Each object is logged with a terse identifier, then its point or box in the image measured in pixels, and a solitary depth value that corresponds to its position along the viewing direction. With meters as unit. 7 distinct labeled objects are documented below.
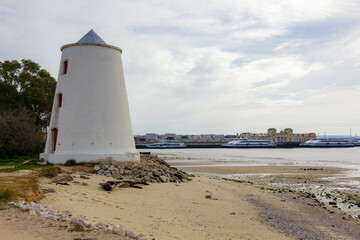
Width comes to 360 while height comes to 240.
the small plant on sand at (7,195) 7.72
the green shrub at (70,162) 15.66
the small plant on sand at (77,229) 5.82
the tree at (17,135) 21.61
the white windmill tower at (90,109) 16.42
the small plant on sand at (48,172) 11.97
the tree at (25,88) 26.56
